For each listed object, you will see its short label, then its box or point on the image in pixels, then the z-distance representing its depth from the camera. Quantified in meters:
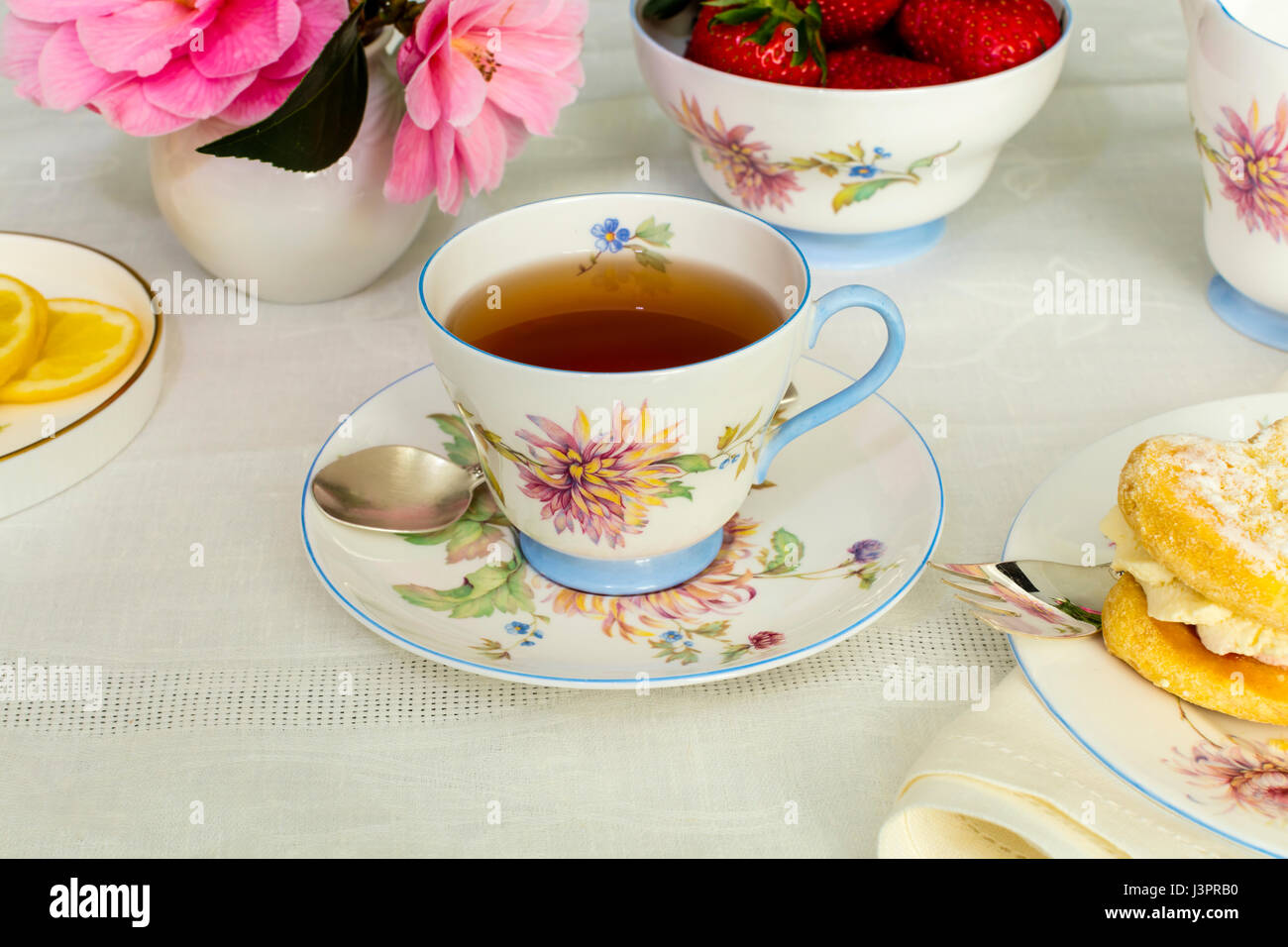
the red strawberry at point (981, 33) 0.91
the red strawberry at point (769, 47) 0.91
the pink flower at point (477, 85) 0.82
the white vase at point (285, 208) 0.91
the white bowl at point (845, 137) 0.89
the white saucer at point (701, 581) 0.61
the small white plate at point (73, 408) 0.76
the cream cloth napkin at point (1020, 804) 0.49
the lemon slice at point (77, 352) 0.84
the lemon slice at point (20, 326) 0.83
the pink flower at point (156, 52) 0.78
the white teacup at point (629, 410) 0.59
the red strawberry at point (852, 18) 0.95
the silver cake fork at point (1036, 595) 0.56
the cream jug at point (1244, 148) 0.78
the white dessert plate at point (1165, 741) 0.48
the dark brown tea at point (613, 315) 0.69
